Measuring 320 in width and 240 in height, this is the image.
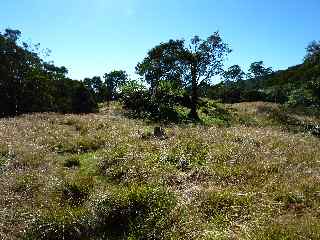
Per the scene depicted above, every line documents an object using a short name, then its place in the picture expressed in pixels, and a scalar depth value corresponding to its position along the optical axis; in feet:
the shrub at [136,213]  16.65
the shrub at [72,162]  27.65
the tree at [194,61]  68.37
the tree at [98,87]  133.31
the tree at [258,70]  194.32
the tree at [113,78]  141.03
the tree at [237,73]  164.36
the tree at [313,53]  105.09
